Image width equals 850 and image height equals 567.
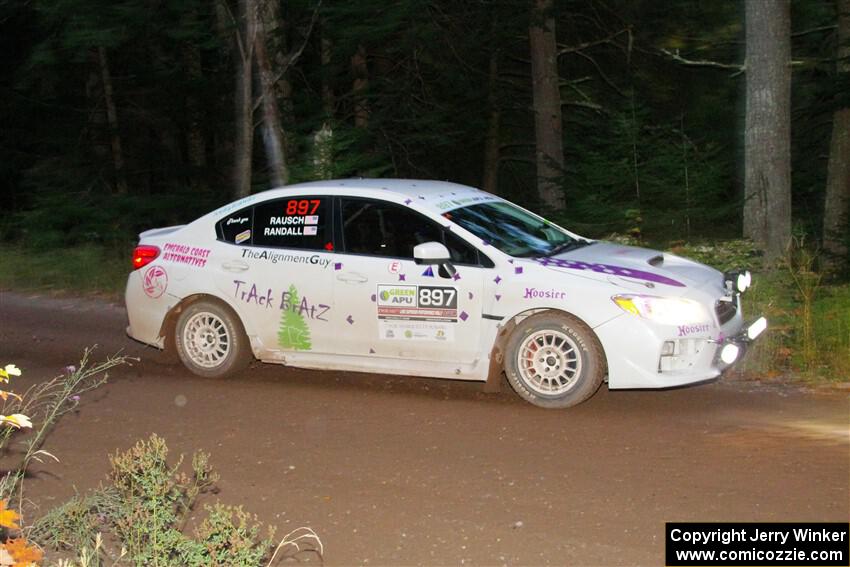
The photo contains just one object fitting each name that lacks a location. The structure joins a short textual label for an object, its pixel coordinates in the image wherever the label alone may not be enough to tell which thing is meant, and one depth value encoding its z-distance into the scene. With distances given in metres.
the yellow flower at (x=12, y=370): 4.67
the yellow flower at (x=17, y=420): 4.44
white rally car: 8.30
